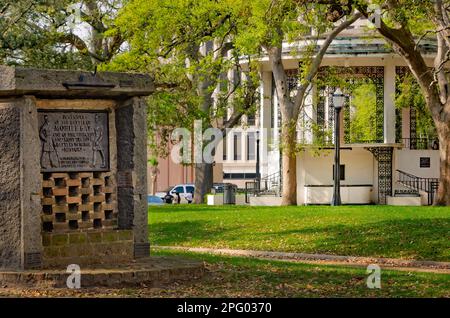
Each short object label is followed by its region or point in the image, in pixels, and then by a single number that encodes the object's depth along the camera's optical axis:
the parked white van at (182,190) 59.06
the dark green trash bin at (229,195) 41.11
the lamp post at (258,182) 40.95
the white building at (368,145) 37.31
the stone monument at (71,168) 12.89
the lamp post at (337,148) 30.88
